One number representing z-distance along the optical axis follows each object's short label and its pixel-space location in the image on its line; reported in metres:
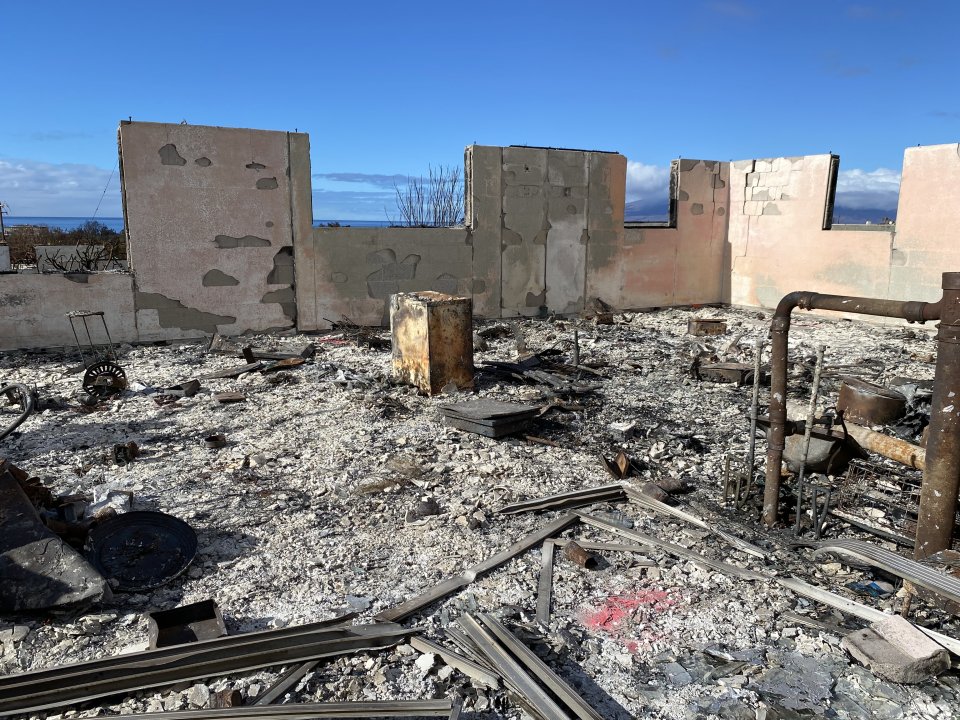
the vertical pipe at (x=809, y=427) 3.91
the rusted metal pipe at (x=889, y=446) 4.64
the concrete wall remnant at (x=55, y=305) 9.20
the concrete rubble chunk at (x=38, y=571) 3.36
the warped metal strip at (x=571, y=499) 4.62
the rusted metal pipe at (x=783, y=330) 3.39
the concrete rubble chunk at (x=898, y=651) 2.89
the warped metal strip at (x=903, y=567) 3.01
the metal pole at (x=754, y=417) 4.34
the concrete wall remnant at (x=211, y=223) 9.66
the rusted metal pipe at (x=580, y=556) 3.88
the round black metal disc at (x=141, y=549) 3.72
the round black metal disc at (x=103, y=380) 7.36
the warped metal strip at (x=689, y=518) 3.96
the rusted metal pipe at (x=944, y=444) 3.23
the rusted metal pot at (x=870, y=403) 5.96
